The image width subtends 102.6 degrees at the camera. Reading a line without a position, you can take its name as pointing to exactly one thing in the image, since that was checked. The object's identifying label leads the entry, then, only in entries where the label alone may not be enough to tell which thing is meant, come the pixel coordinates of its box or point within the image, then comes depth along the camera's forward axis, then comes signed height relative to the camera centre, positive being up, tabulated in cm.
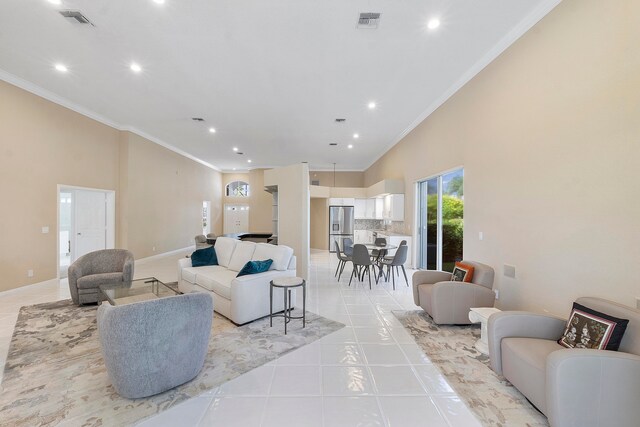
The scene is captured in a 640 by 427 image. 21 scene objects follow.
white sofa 331 -93
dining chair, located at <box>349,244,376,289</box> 520 -81
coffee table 291 -97
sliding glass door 519 -8
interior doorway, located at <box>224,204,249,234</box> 1262 -7
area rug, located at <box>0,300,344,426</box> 188 -144
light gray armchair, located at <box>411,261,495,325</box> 325 -103
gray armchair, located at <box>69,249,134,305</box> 393 -93
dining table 550 -78
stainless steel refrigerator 975 -18
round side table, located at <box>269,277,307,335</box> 317 -86
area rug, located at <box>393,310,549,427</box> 188 -145
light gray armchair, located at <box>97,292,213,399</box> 189 -99
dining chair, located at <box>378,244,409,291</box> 516 -82
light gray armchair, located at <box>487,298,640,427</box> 158 -104
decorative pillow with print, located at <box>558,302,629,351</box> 176 -82
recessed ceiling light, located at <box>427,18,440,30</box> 291 +224
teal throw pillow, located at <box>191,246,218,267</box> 462 -77
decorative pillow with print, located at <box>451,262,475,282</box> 350 -78
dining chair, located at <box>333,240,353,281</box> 583 -96
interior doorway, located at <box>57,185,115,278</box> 596 -17
